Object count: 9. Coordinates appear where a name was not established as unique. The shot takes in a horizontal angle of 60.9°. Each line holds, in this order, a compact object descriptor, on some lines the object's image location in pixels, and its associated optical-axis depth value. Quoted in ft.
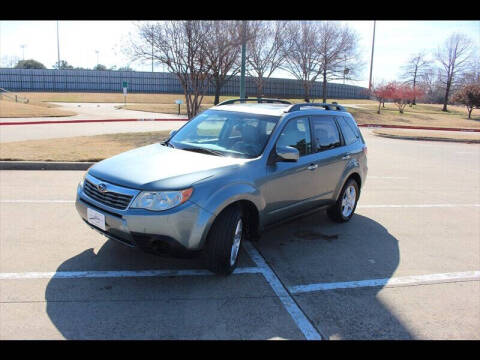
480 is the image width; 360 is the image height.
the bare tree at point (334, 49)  130.31
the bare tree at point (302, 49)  125.80
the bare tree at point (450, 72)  189.98
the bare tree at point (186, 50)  51.24
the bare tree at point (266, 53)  118.16
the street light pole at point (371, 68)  194.95
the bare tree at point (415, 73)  225.97
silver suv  12.13
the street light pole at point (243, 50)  51.26
